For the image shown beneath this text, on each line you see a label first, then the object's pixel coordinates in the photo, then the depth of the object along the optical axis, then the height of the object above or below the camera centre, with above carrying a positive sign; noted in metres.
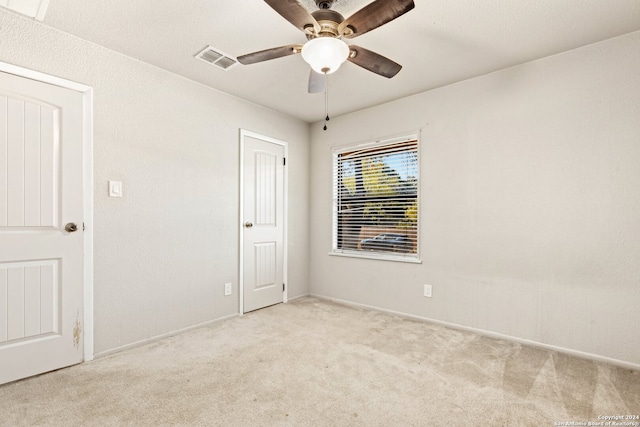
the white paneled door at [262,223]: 3.64 -0.12
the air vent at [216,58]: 2.56 +1.32
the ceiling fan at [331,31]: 1.61 +1.05
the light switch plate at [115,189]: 2.55 +0.20
